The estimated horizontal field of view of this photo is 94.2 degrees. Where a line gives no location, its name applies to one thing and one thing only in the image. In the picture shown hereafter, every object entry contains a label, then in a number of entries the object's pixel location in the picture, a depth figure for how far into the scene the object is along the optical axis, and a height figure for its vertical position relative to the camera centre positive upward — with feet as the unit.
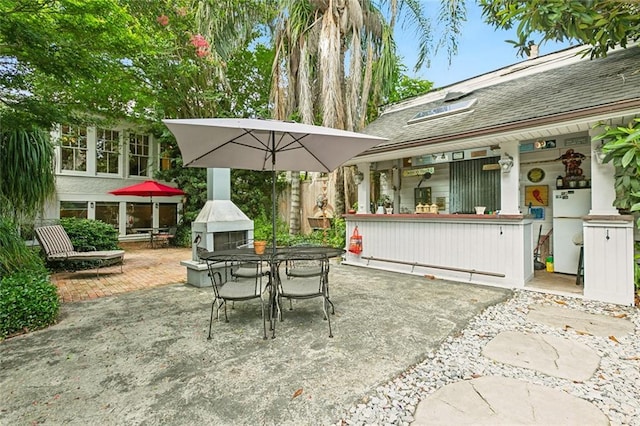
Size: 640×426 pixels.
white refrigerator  16.70 -0.61
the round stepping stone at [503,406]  5.83 -4.07
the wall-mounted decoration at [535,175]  19.65 +2.57
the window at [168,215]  39.06 -0.13
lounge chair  18.72 -2.25
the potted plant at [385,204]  21.85 +0.75
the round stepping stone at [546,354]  7.75 -4.08
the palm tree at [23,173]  17.52 +2.51
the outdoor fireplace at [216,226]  15.96 -0.68
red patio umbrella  29.71 +2.41
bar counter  15.76 -1.98
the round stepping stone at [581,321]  10.26 -4.05
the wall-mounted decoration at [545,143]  17.76 +4.20
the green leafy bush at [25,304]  10.01 -3.17
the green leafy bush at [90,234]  22.08 -1.51
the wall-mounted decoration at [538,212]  19.78 +0.08
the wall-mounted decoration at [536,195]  19.51 +1.21
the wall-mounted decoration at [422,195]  24.90 +1.56
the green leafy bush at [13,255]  12.61 -1.83
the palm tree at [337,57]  26.35 +14.90
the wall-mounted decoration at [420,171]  23.65 +3.42
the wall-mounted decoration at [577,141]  16.78 +4.19
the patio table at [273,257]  10.44 -1.56
